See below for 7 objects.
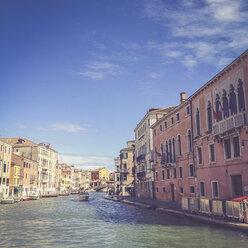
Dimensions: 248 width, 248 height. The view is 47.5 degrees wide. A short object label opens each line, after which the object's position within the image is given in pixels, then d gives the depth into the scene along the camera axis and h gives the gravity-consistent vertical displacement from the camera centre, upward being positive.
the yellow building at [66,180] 107.19 +2.12
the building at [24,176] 53.12 +2.00
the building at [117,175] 86.91 +3.01
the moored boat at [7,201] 41.19 -2.19
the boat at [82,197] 55.32 -2.28
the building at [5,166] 45.91 +3.16
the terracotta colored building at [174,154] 27.93 +3.29
